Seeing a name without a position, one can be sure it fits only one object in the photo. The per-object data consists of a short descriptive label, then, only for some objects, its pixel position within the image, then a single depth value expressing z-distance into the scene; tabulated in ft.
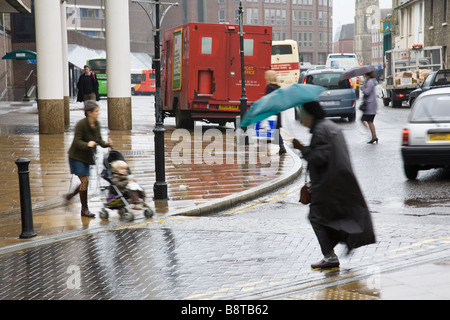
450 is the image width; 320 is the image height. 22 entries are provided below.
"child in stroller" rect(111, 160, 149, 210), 29.81
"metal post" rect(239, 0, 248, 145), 64.54
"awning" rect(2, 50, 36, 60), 142.41
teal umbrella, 20.76
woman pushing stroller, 30.42
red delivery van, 71.41
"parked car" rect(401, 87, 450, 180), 38.24
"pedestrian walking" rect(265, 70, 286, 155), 49.90
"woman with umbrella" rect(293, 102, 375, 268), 20.31
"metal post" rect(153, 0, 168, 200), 33.94
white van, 212.84
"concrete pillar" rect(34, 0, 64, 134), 67.82
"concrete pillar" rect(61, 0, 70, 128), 92.99
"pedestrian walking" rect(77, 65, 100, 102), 90.07
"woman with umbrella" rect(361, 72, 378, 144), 59.67
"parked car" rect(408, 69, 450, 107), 91.61
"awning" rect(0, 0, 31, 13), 84.15
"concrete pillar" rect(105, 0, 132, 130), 72.28
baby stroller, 29.71
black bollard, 26.73
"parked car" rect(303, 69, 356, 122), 81.66
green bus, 195.93
